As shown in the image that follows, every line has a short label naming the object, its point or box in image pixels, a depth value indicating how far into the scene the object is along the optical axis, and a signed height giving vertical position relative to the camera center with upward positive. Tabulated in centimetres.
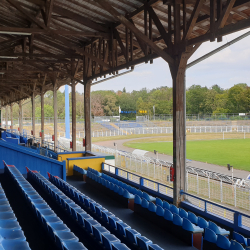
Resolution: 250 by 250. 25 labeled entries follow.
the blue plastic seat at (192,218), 770 -259
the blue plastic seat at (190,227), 697 -256
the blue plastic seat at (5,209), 629 -188
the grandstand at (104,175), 636 -211
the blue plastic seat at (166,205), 890 -261
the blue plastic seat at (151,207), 854 -256
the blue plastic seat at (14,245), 466 -195
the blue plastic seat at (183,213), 803 -257
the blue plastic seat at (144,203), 895 -255
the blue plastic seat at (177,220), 743 -253
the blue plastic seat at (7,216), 584 -189
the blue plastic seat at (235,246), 550 -236
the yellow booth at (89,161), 1576 -231
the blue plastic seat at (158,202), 914 -257
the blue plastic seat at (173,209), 839 -259
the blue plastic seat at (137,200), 939 -258
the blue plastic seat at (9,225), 543 -192
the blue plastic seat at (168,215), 780 -254
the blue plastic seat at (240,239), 613 -251
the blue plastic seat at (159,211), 817 -254
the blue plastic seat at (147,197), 970 -259
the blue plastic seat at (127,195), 995 -256
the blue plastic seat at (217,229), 688 -257
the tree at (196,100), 8925 +448
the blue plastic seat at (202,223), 738 -260
